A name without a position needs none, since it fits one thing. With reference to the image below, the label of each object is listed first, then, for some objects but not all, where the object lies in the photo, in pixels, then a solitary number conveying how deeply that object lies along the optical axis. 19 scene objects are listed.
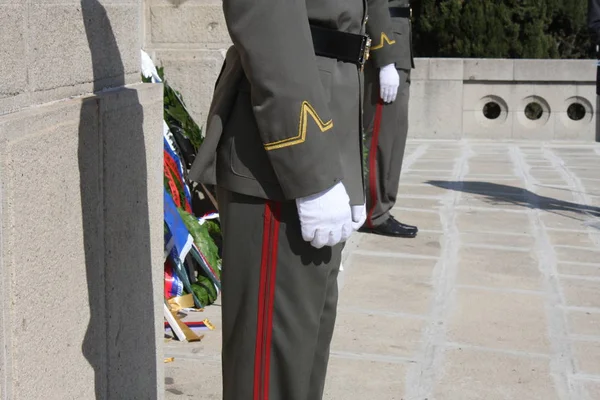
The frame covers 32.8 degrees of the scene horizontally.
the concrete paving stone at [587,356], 3.98
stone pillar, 2.05
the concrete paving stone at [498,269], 5.21
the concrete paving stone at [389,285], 4.78
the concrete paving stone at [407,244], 5.89
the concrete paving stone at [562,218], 6.77
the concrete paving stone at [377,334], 4.15
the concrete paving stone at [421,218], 6.62
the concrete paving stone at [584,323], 4.46
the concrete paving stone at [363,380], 3.67
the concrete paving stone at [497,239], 6.11
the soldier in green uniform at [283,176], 2.15
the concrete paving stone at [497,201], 7.42
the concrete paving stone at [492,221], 6.55
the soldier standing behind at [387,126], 5.87
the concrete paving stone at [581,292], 4.91
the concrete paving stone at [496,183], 8.30
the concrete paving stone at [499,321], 4.29
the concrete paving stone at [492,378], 3.71
